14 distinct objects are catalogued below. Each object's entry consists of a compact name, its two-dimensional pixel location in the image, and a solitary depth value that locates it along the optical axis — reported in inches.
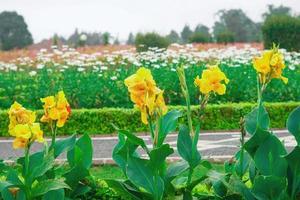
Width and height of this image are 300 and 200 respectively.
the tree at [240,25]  1927.9
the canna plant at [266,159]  124.1
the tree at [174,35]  2141.0
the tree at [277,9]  2199.8
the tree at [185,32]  2129.7
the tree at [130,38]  2333.7
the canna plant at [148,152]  120.7
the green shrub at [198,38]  1149.7
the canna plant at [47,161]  125.6
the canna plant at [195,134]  127.9
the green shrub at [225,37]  1148.0
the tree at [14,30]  1732.3
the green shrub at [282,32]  733.3
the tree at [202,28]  2249.0
